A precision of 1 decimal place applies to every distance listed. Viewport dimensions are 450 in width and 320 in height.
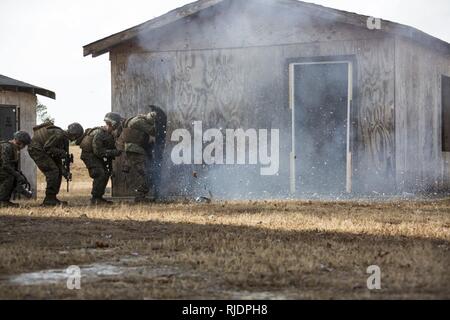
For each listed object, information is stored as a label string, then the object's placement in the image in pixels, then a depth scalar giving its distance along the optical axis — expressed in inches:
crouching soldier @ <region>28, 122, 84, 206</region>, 551.2
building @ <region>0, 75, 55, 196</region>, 709.3
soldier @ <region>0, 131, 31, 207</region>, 543.5
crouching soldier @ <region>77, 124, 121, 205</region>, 570.9
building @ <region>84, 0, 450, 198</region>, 584.1
